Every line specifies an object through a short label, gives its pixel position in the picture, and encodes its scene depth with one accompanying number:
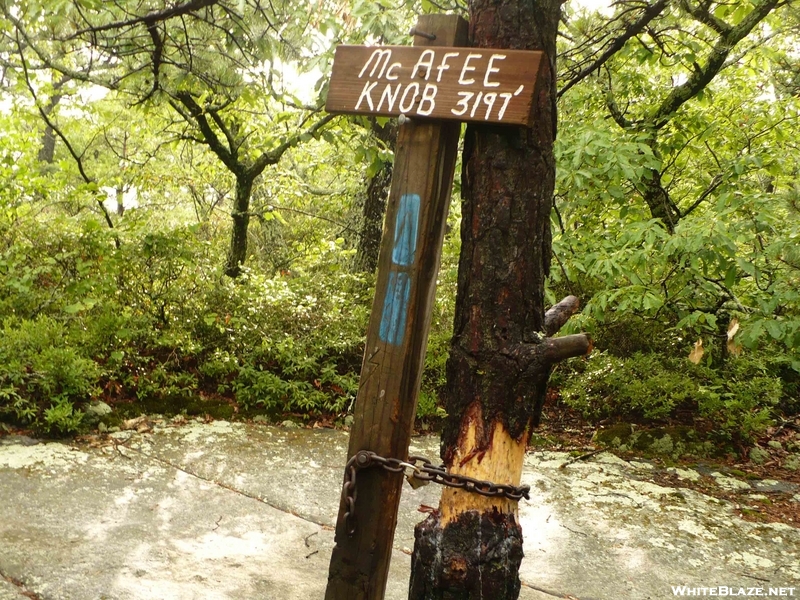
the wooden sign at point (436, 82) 2.21
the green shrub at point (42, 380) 4.78
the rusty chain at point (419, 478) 2.24
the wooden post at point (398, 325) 2.38
